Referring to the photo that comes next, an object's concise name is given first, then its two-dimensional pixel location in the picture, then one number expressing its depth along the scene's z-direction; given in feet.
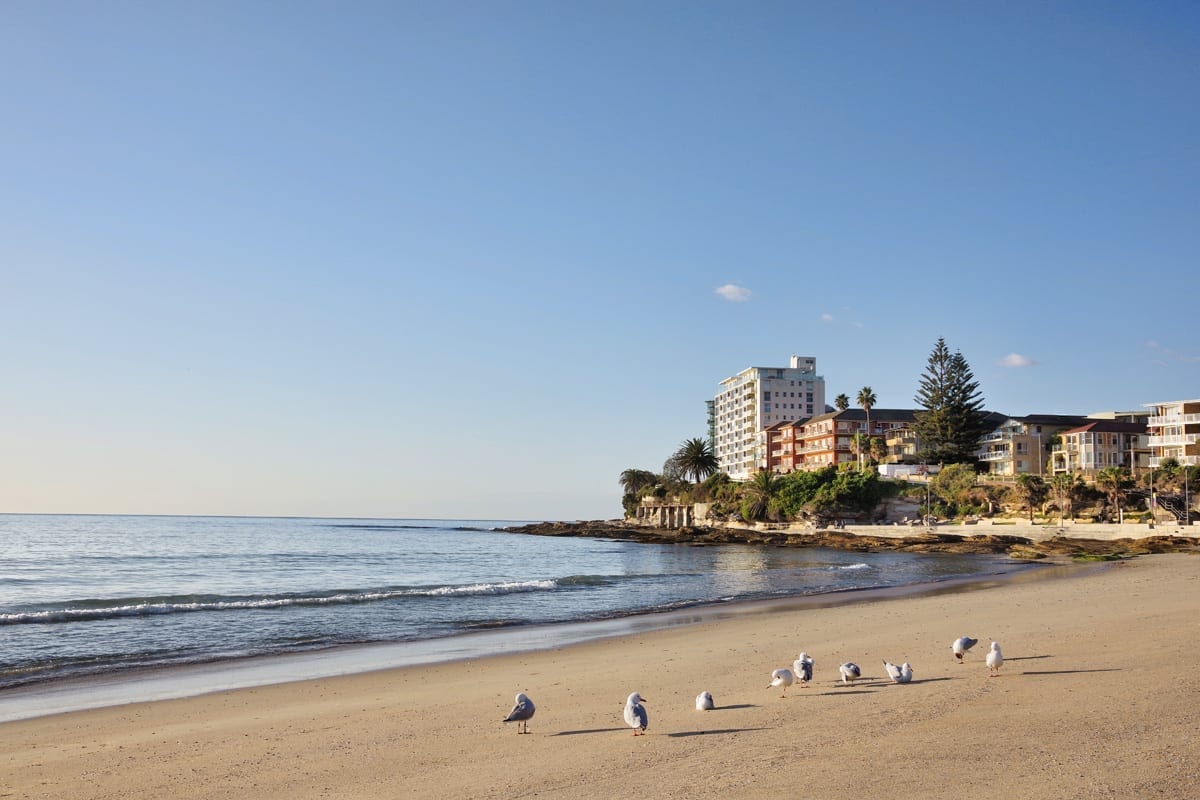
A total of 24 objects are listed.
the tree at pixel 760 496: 345.31
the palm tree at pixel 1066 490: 245.86
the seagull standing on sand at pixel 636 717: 27.86
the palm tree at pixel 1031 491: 260.62
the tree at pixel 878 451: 364.58
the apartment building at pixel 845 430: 391.24
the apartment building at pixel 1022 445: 336.29
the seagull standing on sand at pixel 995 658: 35.86
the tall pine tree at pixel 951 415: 322.55
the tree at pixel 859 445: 374.84
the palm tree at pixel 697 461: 423.23
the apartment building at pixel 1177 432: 278.67
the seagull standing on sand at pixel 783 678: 33.94
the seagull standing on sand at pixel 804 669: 34.47
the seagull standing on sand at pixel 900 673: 34.91
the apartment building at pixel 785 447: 421.59
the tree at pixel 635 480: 523.29
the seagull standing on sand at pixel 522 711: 29.53
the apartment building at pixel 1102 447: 305.32
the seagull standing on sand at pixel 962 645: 38.88
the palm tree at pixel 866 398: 382.63
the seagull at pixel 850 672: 34.63
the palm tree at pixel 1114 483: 242.58
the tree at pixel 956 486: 285.43
